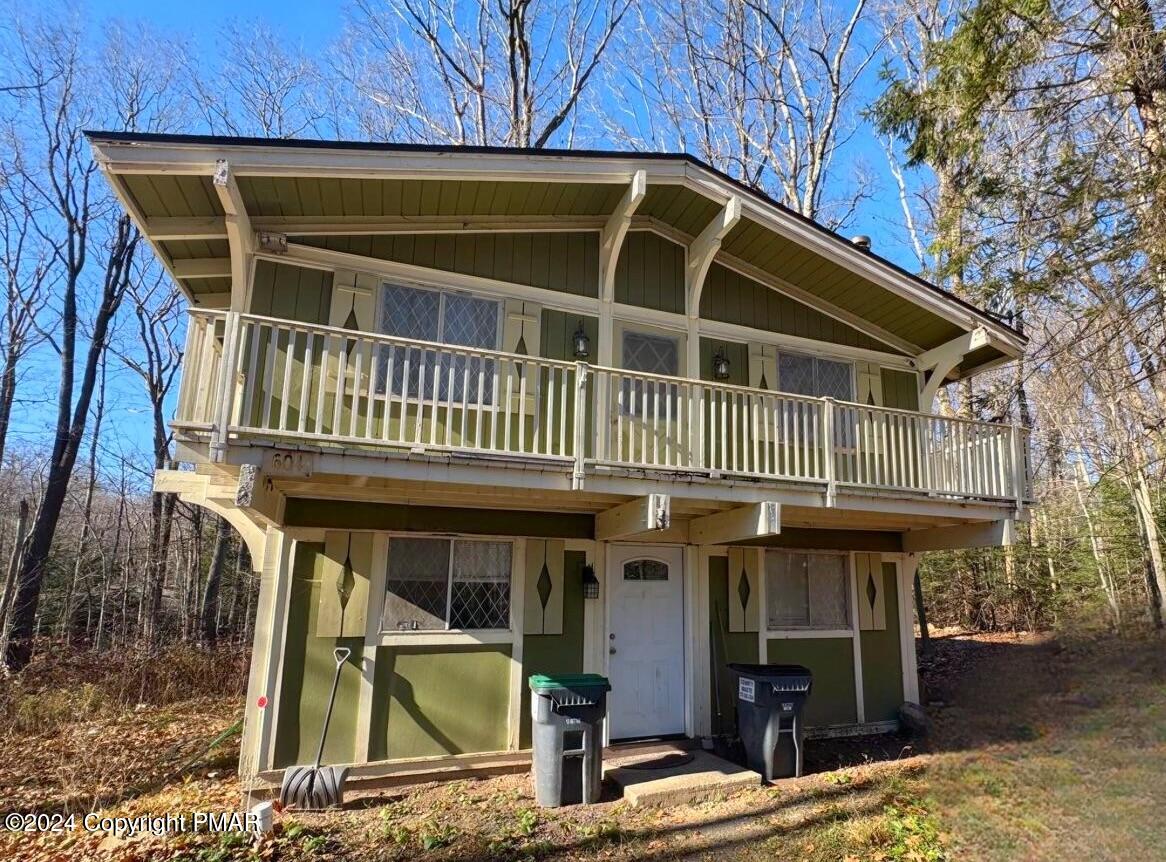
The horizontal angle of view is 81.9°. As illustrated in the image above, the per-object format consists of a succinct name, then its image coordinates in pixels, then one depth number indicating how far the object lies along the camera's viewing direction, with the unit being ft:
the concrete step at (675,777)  19.04
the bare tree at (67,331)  37.17
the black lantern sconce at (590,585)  23.68
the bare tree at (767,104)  54.85
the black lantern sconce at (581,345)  23.89
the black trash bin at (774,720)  21.44
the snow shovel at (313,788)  18.34
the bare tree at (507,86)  52.13
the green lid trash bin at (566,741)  18.92
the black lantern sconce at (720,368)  25.89
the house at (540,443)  18.99
